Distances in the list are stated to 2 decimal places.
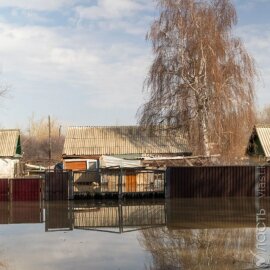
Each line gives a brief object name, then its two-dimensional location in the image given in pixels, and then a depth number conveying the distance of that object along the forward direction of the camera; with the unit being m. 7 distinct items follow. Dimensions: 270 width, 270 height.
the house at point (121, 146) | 32.09
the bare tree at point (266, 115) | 82.76
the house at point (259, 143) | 30.00
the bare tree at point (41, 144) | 70.47
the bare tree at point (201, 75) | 30.45
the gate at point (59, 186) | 21.56
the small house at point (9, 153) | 30.48
